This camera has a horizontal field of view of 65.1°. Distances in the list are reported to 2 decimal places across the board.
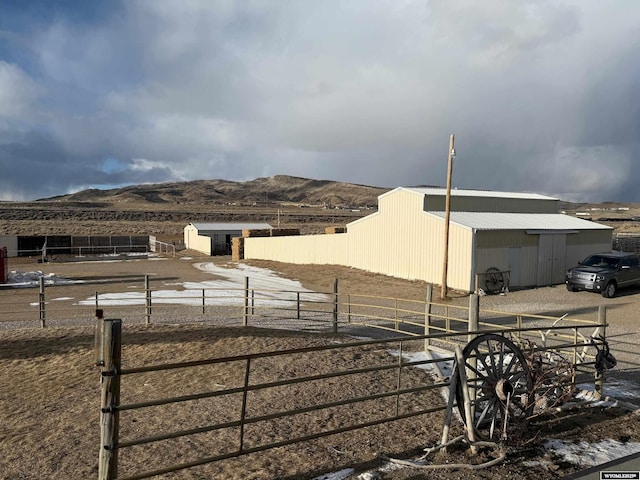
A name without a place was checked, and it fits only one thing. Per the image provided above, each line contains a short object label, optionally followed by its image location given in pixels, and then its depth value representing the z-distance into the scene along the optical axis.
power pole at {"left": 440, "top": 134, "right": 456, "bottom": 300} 20.95
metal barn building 23.45
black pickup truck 20.41
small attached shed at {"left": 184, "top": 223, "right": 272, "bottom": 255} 51.65
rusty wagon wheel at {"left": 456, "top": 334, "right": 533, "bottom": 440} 5.30
